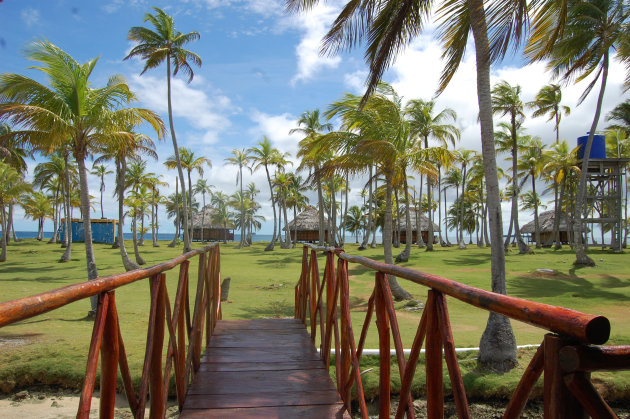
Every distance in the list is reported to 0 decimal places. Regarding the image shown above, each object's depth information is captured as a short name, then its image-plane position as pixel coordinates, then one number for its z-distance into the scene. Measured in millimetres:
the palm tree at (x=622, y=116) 28519
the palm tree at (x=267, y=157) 34438
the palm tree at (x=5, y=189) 22531
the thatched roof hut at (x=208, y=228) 57209
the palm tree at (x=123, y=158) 11809
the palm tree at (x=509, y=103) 26625
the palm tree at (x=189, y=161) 34594
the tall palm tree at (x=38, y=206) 43781
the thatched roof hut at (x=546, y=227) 43531
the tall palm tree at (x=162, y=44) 20578
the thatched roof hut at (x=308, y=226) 48375
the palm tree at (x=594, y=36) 14523
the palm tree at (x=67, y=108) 9438
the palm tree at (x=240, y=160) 40562
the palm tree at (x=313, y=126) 28500
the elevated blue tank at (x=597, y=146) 23016
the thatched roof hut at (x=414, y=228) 47938
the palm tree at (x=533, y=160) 32812
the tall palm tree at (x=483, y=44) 6309
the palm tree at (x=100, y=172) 40625
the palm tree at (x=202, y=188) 58022
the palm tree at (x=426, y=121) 26281
